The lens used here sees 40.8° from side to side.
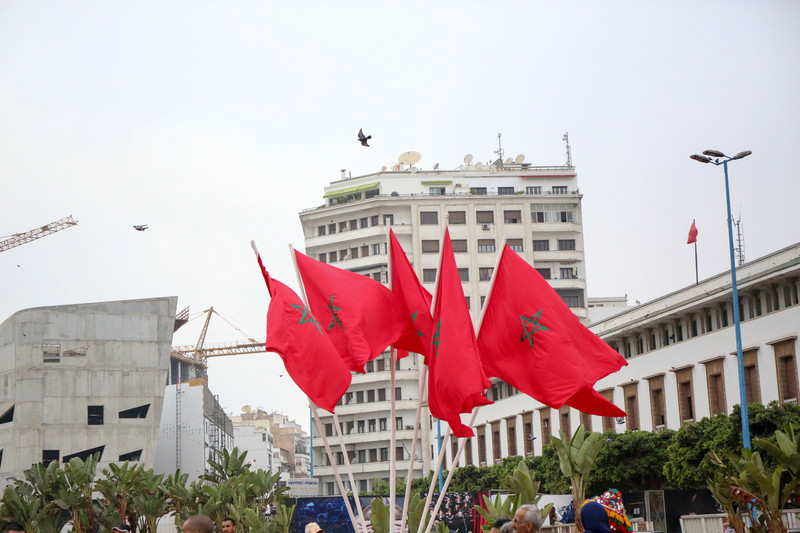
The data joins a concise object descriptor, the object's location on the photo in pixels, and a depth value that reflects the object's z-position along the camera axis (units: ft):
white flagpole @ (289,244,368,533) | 51.57
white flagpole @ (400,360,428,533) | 48.63
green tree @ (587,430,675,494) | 133.80
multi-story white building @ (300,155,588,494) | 281.74
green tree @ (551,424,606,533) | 104.37
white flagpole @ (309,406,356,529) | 50.45
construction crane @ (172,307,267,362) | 435.49
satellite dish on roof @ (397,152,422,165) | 301.63
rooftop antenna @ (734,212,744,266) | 219.82
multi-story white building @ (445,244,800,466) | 119.44
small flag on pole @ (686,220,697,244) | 183.32
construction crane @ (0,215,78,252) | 333.62
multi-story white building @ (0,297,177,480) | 220.64
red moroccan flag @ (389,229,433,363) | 50.75
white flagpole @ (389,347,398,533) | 49.85
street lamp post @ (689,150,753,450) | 100.57
